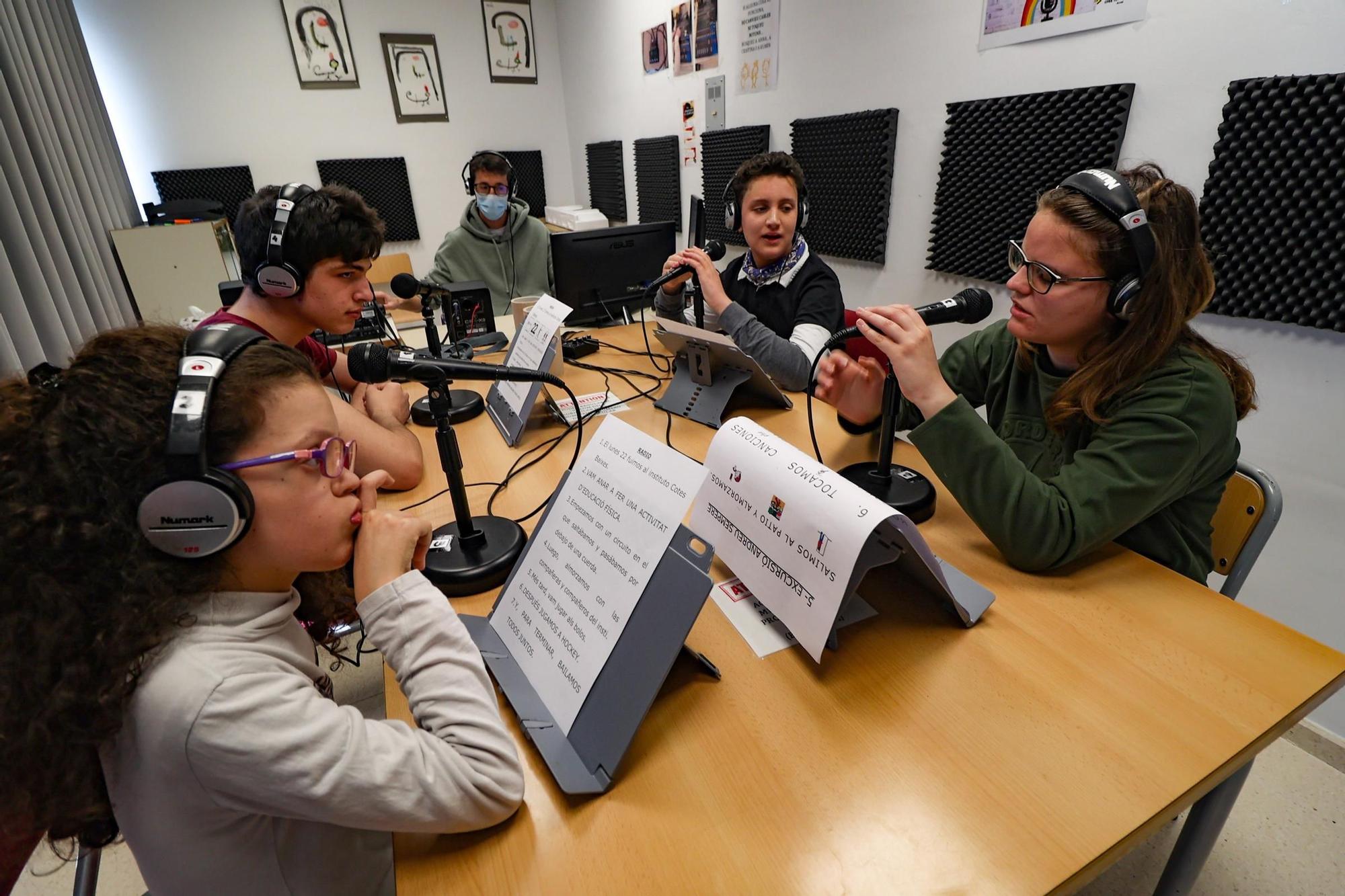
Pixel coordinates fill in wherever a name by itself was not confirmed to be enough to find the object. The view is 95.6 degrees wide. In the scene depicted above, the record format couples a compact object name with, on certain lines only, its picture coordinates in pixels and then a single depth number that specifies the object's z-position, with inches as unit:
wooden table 22.0
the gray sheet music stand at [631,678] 24.4
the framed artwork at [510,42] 164.6
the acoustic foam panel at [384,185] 157.8
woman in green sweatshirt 35.4
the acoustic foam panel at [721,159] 113.7
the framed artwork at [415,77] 155.6
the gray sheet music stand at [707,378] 56.1
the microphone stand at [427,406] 62.1
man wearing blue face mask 105.2
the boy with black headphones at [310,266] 55.7
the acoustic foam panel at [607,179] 163.5
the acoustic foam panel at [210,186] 141.9
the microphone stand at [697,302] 74.9
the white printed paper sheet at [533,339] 51.3
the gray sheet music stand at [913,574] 28.4
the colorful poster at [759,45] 103.9
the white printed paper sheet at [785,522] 27.8
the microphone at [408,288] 67.2
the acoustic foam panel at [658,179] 140.7
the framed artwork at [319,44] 144.5
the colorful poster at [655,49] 133.0
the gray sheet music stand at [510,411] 51.0
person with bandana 70.4
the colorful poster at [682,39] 124.0
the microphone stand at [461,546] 35.7
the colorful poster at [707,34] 116.8
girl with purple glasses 20.6
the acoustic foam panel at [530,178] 177.9
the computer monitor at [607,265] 77.8
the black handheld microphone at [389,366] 34.2
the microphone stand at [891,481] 41.0
